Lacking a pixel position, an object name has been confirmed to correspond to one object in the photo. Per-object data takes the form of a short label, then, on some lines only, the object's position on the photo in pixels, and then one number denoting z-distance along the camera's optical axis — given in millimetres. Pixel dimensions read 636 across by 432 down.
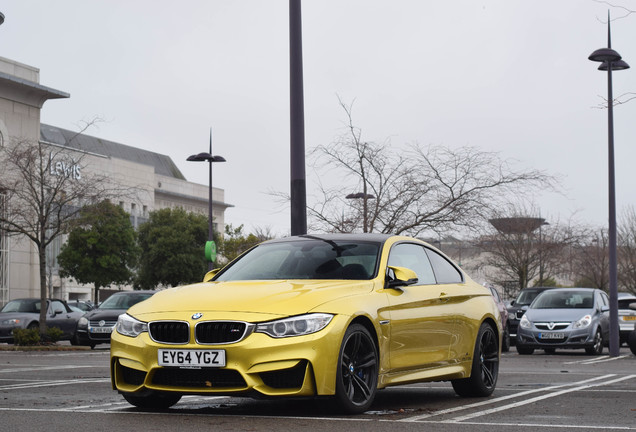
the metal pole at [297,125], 14422
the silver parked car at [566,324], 24609
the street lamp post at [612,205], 23797
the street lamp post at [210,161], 35403
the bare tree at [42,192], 30500
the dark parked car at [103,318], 28312
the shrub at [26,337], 28328
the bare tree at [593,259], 70250
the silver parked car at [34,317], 31312
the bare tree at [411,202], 28562
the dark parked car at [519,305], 31794
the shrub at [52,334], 29484
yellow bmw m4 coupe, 8086
